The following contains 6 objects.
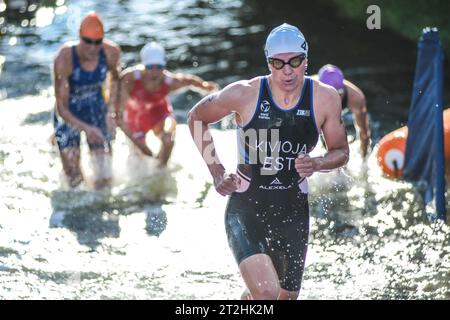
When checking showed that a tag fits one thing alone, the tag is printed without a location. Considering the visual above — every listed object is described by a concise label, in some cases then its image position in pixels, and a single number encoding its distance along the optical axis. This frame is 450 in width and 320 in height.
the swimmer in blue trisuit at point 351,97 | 11.41
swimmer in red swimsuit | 12.28
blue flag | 10.86
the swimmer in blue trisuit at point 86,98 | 11.42
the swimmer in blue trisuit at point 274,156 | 7.08
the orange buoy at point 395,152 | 12.20
